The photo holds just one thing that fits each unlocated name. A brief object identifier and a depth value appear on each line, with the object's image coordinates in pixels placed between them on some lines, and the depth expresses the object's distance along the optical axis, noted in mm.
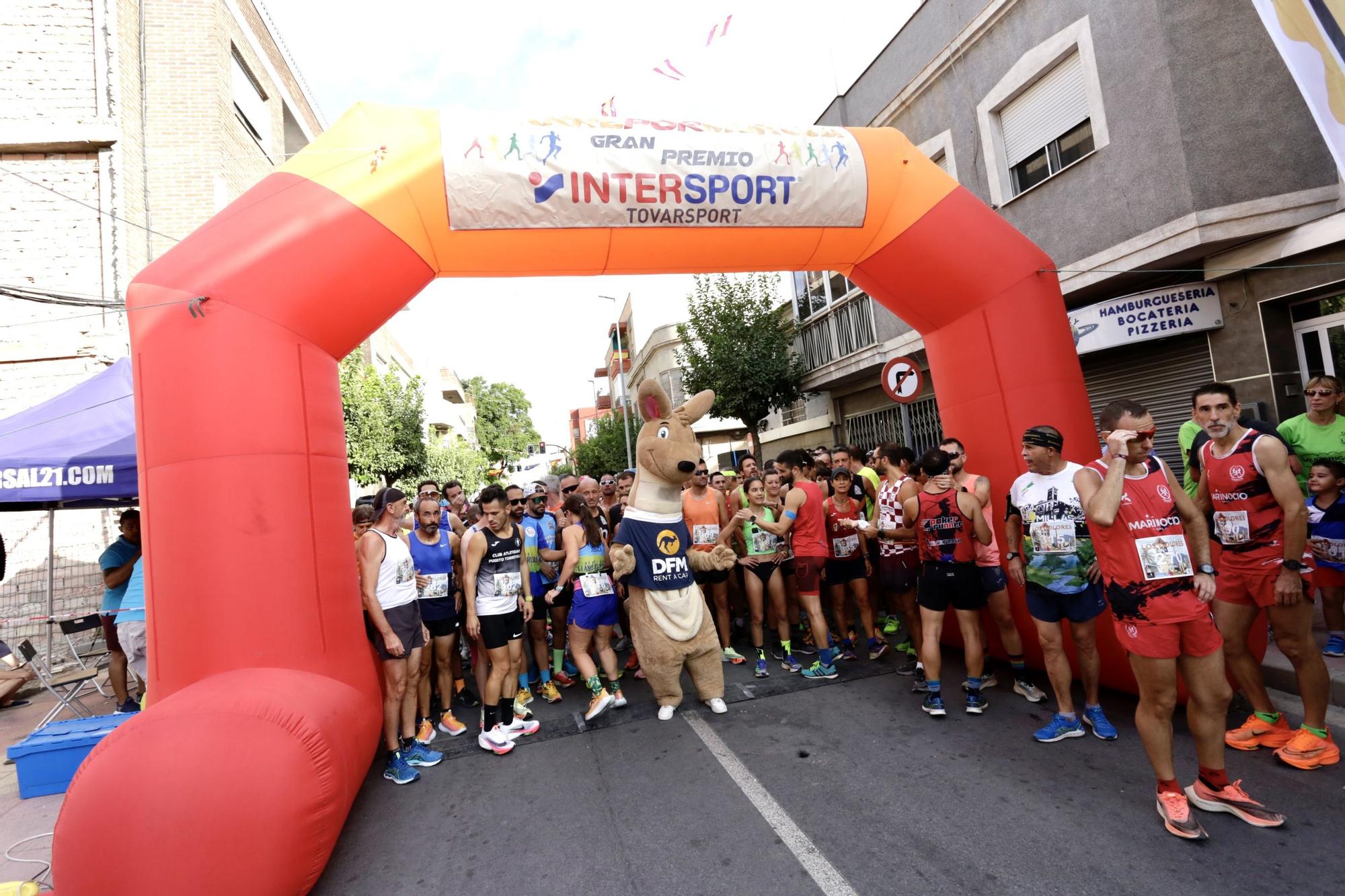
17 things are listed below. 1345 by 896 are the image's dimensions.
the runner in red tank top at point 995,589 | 4816
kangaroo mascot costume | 5012
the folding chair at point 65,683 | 5902
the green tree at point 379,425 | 14398
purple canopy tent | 5531
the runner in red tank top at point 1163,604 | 3029
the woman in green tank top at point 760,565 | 6078
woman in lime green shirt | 4531
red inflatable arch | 2828
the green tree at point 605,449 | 35031
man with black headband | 4004
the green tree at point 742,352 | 14203
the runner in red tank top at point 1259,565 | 3523
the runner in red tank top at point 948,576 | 4637
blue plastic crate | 4586
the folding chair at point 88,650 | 6617
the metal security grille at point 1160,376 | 7750
